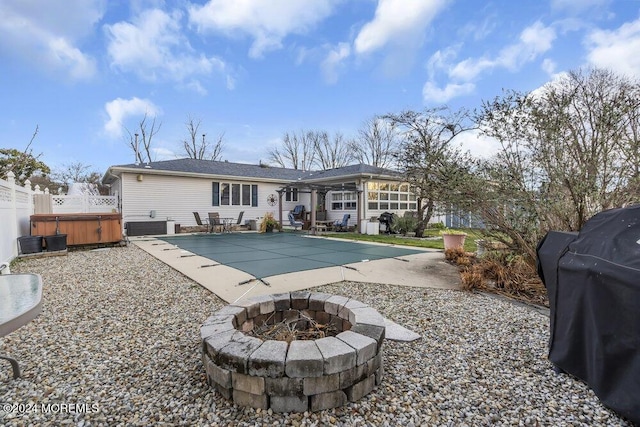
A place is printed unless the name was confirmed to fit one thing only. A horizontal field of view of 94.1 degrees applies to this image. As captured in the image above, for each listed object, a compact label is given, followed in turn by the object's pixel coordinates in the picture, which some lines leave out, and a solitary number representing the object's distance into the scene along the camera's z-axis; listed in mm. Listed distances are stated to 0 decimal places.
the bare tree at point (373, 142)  25750
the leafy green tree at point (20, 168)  14512
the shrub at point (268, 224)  13468
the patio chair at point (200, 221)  12532
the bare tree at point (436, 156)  4855
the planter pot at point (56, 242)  7152
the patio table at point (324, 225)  13295
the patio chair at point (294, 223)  13461
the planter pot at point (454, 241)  6652
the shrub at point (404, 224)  11914
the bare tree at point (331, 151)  29312
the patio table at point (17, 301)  1369
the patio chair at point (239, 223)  13733
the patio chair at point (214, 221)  13043
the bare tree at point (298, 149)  29938
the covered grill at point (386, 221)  12896
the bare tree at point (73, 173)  20938
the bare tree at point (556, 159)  3535
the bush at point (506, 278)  3977
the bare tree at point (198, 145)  26188
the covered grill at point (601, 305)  1549
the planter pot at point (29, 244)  6747
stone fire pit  1706
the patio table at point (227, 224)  13734
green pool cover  5855
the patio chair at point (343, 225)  13727
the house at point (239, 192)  12352
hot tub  7383
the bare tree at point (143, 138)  23266
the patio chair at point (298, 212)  15941
